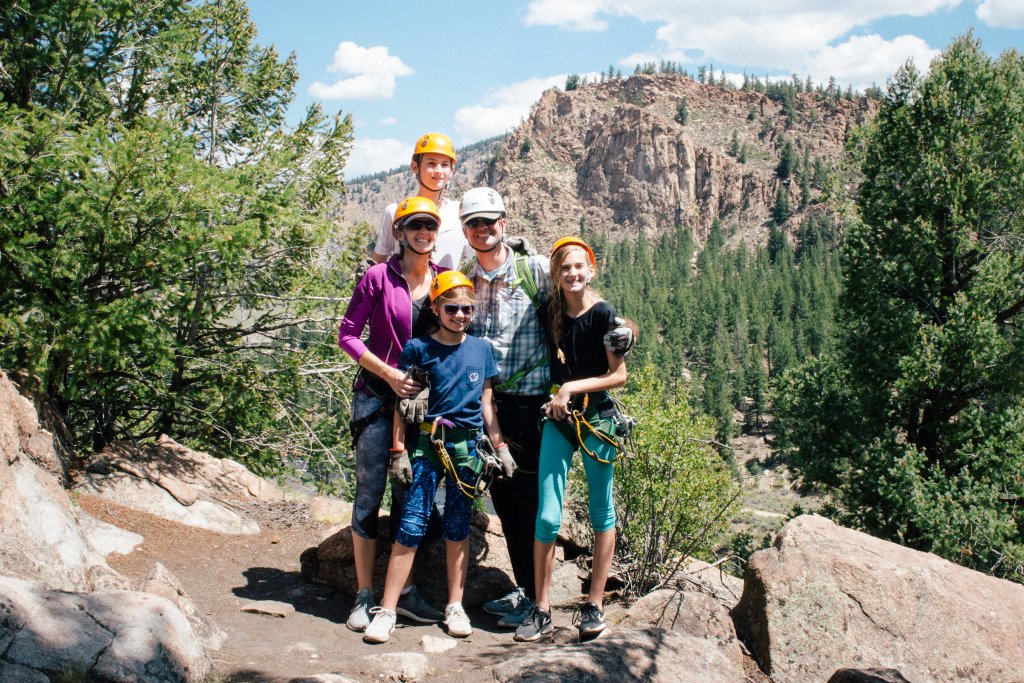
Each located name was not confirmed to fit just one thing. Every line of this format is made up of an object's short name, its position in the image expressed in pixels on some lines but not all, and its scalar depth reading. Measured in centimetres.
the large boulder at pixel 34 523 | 370
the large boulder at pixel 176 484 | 673
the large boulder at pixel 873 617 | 421
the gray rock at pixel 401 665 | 358
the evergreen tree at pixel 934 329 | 1291
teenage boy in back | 443
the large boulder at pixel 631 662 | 330
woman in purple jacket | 415
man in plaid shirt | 423
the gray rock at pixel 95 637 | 275
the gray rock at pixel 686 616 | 449
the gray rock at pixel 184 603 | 396
